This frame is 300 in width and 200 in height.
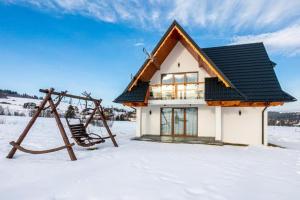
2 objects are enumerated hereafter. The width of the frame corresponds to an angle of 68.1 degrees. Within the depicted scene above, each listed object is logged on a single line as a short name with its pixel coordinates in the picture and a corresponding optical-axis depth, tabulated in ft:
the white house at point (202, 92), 38.11
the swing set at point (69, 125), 22.68
